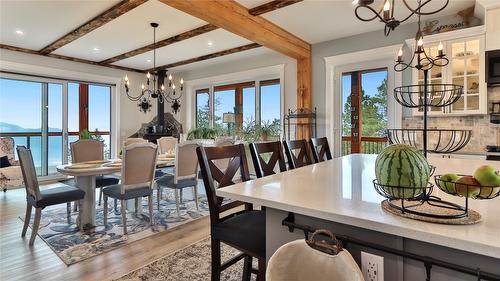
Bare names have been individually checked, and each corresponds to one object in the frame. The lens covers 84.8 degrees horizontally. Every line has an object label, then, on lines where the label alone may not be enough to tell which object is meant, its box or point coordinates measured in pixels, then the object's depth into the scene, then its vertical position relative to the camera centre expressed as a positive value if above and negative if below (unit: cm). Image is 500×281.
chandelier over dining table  431 +117
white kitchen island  68 -23
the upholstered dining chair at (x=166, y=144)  532 -11
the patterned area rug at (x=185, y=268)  210 -106
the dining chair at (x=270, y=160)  179 -13
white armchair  467 -55
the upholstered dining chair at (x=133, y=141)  473 -5
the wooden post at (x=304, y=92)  520 +89
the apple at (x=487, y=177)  71 -10
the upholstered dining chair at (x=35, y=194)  269 -57
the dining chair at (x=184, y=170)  346 -41
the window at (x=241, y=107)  608 +76
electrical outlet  84 -40
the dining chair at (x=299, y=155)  213 -13
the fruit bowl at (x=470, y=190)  72 -14
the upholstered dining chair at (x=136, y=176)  289 -41
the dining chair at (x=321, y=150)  240 -10
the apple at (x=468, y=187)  72 -13
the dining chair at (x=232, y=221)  137 -47
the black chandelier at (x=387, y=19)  170 +76
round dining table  302 -55
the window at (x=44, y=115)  556 +51
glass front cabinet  337 +83
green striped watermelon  77 -10
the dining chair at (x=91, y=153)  377 -21
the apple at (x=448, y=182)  76 -12
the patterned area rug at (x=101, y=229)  257 -102
